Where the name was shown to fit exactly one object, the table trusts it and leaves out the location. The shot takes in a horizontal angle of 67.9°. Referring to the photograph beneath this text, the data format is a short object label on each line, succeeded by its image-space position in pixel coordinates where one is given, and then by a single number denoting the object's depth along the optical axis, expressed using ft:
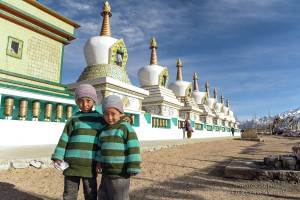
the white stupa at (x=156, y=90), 60.66
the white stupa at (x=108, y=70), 39.75
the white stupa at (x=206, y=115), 100.78
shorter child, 6.23
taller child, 6.64
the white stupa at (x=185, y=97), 80.28
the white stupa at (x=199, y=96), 107.45
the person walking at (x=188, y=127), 57.11
